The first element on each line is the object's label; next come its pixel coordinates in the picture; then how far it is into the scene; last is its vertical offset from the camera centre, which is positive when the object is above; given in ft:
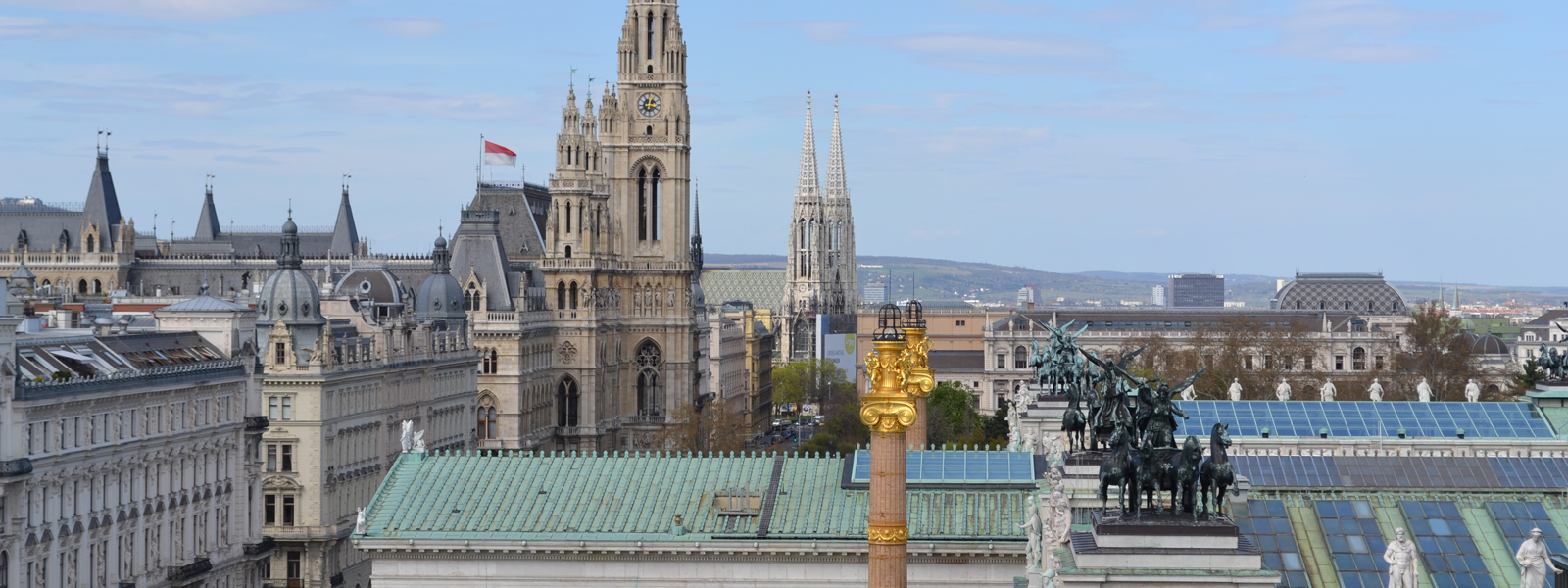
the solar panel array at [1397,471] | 190.39 -15.30
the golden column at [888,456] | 174.40 -12.47
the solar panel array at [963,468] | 228.43 -17.66
